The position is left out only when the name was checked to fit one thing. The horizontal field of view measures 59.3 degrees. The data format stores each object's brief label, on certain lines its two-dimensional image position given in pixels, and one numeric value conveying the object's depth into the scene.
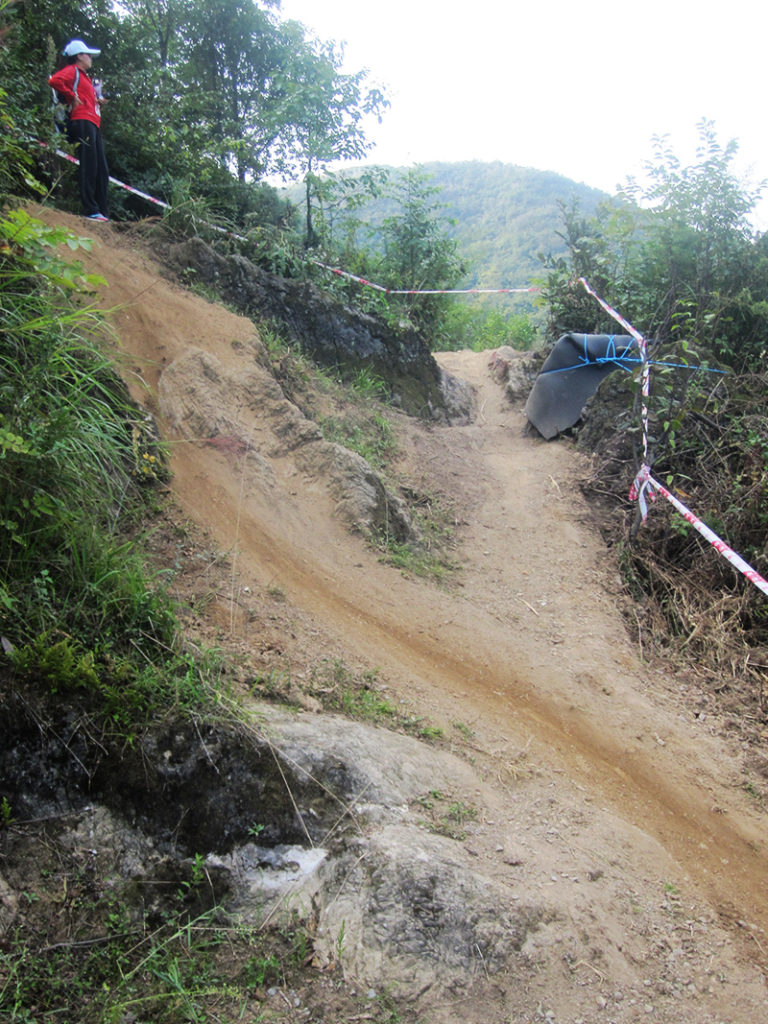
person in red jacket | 6.66
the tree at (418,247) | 11.55
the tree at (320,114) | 9.96
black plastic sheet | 9.29
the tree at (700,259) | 8.52
